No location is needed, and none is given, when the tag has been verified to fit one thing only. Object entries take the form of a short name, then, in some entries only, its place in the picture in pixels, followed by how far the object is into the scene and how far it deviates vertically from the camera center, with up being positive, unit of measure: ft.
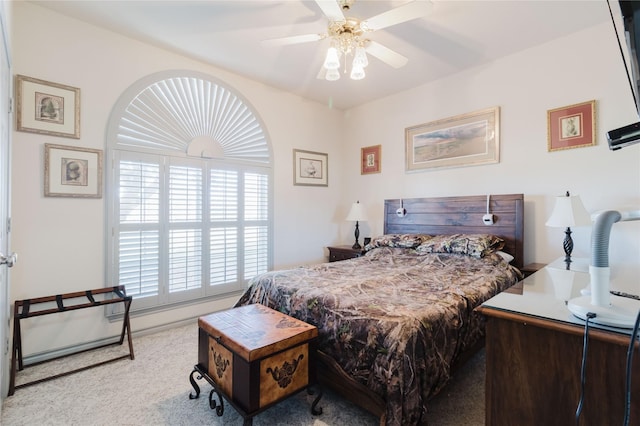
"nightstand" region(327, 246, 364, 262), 13.06 -1.70
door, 5.35 +0.33
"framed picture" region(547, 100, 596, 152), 8.89 +2.64
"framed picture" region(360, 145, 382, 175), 14.37 +2.59
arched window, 9.49 +0.78
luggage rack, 6.98 -2.39
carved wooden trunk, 5.11 -2.57
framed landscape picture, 10.94 +2.81
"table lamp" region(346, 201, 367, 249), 13.80 -0.02
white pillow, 9.42 -1.32
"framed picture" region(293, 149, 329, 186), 13.89 +2.14
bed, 4.93 -1.78
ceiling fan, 6.31 +4.24
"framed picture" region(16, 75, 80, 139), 7.84 +2.82
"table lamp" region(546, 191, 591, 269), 7.94 +0.00
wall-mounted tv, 2.08 +1.31
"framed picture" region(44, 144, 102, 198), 8.22 +1.16
